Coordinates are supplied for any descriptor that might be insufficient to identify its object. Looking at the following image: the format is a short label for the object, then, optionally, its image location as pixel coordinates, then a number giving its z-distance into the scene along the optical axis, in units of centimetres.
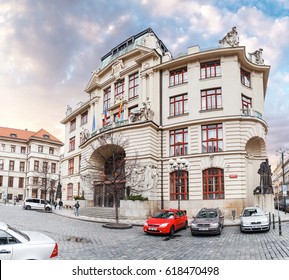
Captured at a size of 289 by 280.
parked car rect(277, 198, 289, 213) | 3892
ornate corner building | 2883
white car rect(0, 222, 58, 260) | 715
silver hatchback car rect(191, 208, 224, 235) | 1661
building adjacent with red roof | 7125
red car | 1720
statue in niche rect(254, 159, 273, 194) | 2809
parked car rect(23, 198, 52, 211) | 4035
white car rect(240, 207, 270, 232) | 1748
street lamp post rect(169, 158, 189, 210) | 2113
